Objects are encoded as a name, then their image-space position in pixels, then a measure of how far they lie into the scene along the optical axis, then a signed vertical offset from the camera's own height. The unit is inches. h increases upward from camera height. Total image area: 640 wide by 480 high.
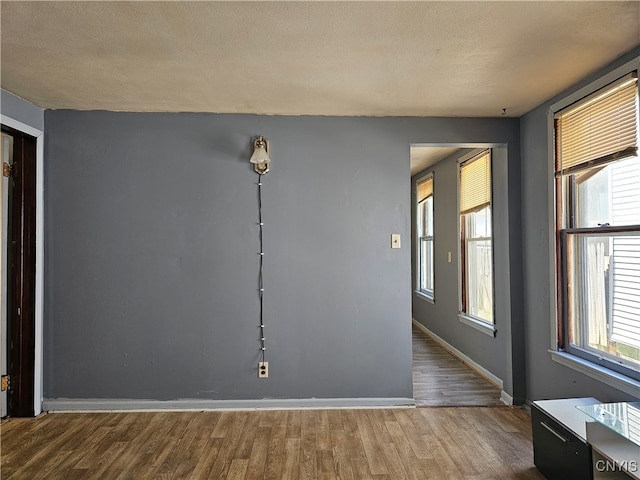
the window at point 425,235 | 245.9 +7.7
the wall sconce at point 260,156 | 125.6 +27.6
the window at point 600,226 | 93.0 +4.9
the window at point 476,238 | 166.4 +3.9
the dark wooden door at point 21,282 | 123.6 -9.1
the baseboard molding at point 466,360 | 152.9 -47.9
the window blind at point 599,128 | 91.8 +28.5
